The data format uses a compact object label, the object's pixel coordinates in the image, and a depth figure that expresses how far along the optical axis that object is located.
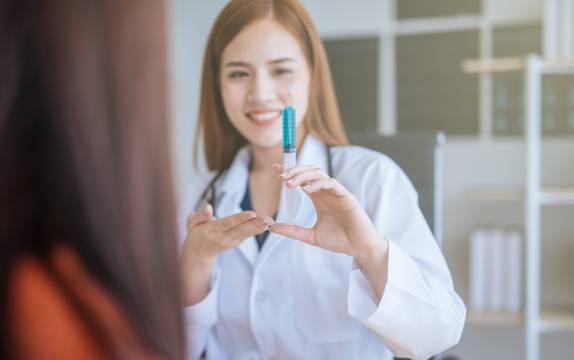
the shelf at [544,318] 1.15
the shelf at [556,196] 1.18
